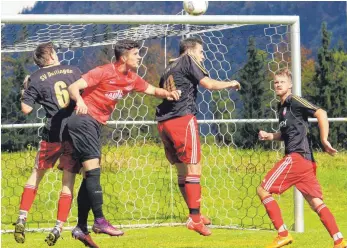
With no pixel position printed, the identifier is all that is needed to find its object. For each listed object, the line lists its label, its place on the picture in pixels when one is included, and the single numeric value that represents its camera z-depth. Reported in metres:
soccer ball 21.83
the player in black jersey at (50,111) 19.09
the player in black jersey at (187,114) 19.28
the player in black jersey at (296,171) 18.28
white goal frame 22.02
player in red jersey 18.37
